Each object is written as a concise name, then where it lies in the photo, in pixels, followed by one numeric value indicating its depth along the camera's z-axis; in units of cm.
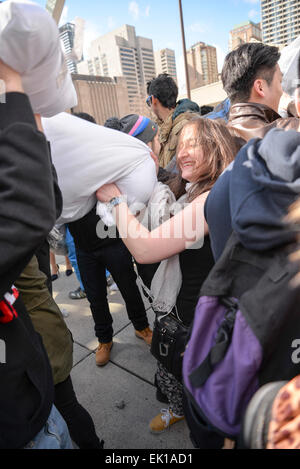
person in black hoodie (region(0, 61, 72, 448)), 60
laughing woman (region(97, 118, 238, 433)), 116
